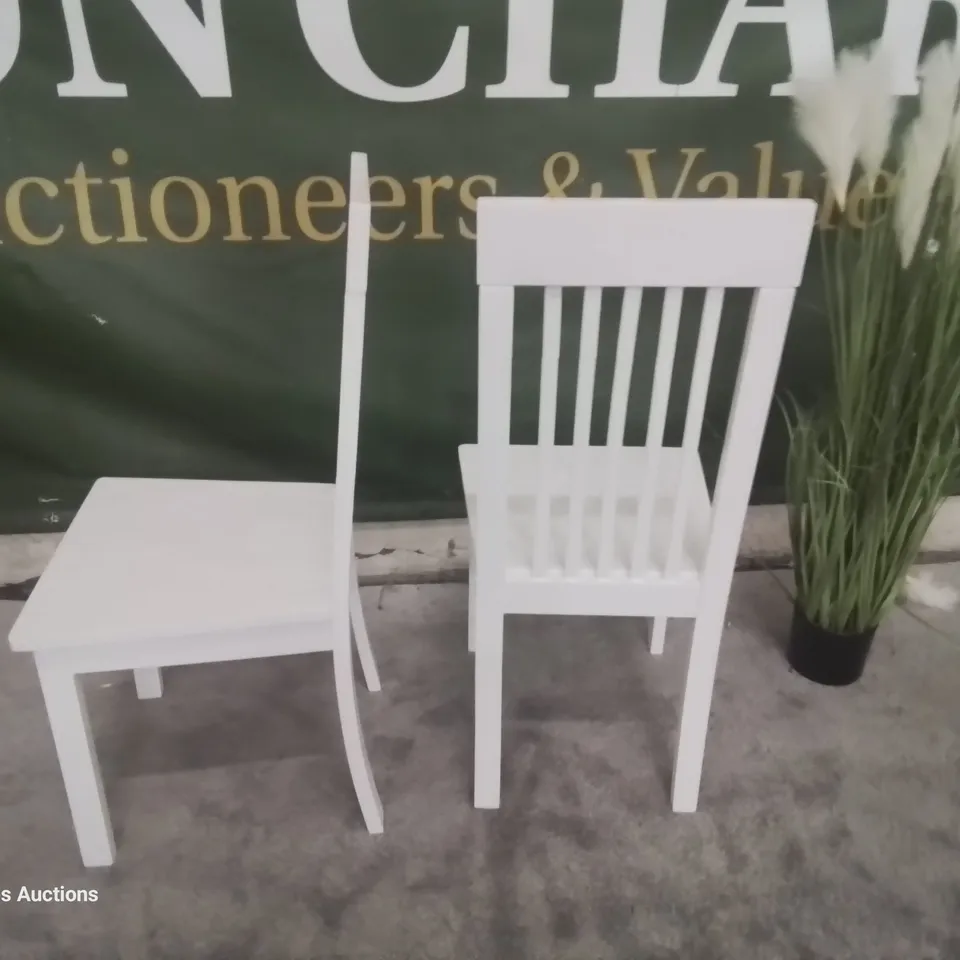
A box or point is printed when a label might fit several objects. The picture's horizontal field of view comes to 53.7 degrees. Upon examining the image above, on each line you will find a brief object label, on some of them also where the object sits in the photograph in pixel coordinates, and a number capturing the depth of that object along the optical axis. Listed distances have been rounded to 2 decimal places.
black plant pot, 1.65
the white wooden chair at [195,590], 1.20
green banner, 1.49
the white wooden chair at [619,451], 1.04
